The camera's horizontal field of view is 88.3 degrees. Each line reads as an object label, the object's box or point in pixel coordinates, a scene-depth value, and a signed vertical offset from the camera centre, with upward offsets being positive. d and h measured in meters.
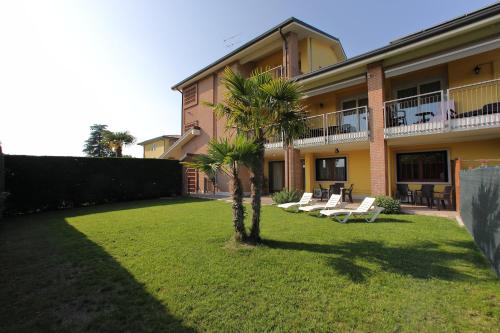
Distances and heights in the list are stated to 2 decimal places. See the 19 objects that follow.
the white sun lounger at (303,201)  11.26 -1.26
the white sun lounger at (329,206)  10.42 -1.34
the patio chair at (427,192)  11.32 -0.91
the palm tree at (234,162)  5.84 +0.31
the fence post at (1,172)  10.28 +0.26
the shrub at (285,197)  13.61 -1.23
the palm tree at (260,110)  6.27 +1.63
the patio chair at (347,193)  13.77 -1.13
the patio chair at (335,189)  14.41 -0.90
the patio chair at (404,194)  12.85 -1.11
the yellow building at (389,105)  9.94 +3.23
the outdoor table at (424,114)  11.48 +2.59
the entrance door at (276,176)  19.67 -0.15
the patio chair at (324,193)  14.82 -1.20
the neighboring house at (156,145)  35.72 +4.59
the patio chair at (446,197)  10.80 -1.09
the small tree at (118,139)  31.94 +4.68
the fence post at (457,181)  9.25 -0.36
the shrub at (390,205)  10.34 -1.33
